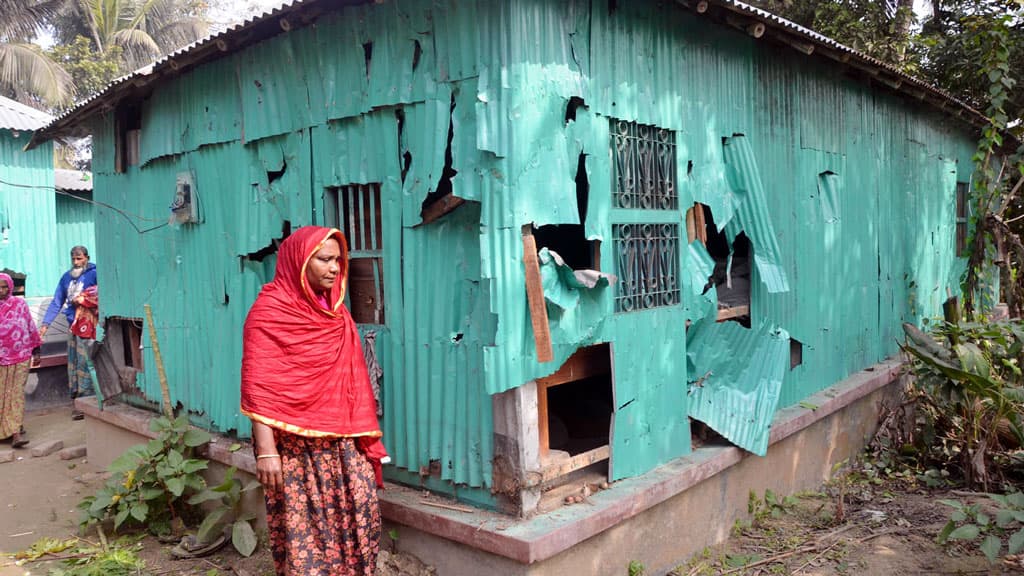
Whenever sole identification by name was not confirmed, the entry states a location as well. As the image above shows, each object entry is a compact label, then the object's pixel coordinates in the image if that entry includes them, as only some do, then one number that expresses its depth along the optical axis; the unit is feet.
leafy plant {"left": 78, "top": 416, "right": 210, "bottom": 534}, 17.63
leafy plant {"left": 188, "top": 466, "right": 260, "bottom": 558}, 16.67
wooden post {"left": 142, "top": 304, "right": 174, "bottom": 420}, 20.31
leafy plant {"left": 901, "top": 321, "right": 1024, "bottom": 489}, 19.81
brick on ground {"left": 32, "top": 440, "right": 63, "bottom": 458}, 26.55
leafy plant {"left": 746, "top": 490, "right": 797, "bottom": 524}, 19.01
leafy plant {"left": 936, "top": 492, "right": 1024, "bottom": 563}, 14.73
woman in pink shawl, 26.96
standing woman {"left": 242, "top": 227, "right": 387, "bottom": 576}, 12.40
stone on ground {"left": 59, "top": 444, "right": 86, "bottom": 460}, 25.91
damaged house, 12.69
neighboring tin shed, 38.34
